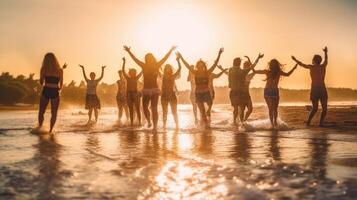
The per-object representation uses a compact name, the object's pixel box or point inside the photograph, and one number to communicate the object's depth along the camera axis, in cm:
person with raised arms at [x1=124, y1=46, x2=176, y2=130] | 1334
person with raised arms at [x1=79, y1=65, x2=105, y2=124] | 1816
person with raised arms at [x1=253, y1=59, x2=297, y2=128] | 1396
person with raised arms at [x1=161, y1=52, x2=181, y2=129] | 1465
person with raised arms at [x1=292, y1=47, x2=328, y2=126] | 1434
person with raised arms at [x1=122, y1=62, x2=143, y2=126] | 1623
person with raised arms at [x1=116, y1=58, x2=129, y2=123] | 1855
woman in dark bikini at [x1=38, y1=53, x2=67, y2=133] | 1252
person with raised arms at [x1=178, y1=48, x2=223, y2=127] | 1425
